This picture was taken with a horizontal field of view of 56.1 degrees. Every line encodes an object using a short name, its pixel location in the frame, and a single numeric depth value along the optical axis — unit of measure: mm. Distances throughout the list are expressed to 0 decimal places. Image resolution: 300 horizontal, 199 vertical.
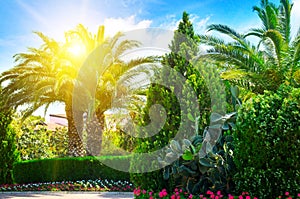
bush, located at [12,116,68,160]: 14978
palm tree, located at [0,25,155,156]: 11622
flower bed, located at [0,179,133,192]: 9604
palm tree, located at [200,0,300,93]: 9604
